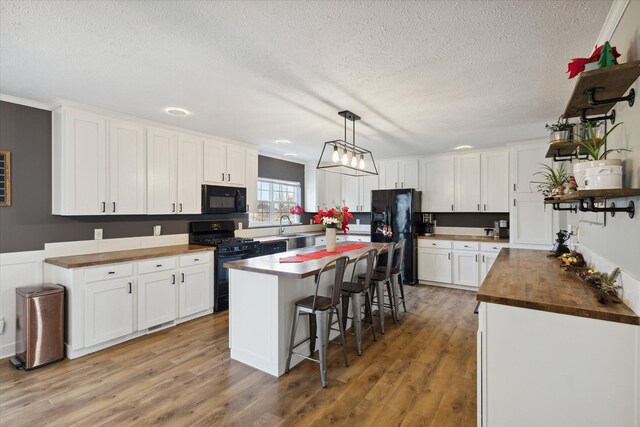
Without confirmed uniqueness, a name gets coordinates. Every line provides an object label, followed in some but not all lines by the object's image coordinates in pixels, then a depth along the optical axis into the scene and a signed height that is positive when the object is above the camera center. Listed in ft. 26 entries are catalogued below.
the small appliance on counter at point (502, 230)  17.41 -0.99
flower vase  12.42 -1.06
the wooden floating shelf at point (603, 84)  4.41 +1.95
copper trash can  8.98 -3.29
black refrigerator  18.56 -0.40
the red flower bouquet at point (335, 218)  11.99 -0.21
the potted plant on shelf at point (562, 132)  7.22 +1.85
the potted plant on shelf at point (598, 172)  4.73 +0.62
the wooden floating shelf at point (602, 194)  4.41 +0.27
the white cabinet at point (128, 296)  9.71 -2.92
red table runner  10.36 -1.51
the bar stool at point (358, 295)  9.93 -2.76
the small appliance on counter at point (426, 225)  19.79 -0.80
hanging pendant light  10.95 +2.12
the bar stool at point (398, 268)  12.99 -2.34
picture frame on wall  9.77 +1.12
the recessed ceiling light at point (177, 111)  11.02 +3.64
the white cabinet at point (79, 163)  10.34 +1.73
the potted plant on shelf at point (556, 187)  7.86 +0.65
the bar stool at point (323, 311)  8.21 -2.69
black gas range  13.85 -1.55
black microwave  14.61 +0.68
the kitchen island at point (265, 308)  8.59 -2.72
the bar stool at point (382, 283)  11.80 -2.72
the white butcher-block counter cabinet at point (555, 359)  4.67 -2.37
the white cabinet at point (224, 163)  14.74 +2.44
